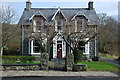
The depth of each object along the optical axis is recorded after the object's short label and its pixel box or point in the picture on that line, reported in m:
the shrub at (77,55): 19.83
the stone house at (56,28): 27.08
